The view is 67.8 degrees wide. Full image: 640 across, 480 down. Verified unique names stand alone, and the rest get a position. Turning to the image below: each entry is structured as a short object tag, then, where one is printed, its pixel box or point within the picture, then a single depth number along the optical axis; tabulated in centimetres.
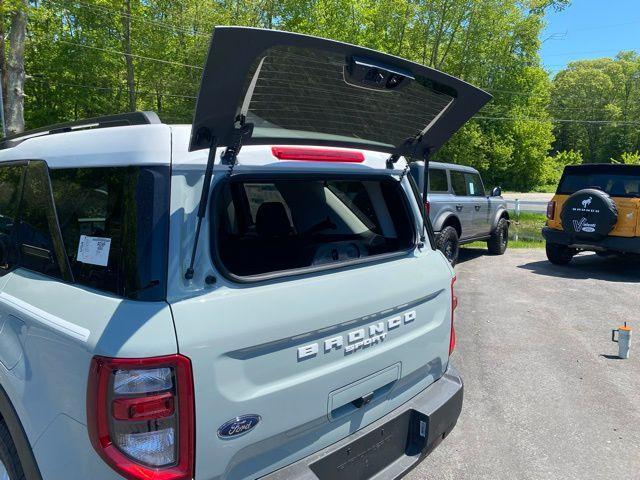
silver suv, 860
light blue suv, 152
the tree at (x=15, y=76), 1346
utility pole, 1179
